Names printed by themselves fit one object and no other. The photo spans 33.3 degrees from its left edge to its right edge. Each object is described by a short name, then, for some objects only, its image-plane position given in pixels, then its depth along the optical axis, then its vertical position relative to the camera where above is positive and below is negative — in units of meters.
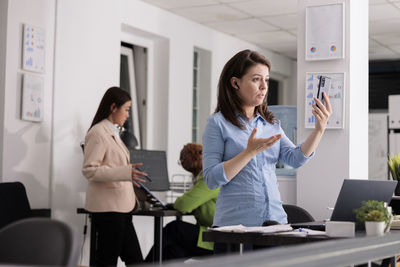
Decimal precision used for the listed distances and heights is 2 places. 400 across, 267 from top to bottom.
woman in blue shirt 2.48 +0.07
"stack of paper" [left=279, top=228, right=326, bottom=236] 2.20 -0.22
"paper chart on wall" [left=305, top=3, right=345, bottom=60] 4.42 +0.90
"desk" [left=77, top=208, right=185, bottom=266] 4.54 -0.40
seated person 4.29 -0.40
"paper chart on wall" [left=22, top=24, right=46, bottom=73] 4.91 +0.84
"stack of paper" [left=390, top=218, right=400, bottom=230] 2.59 -0.22
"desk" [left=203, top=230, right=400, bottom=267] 2.14 -0.23
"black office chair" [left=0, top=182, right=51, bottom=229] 4.46 -0.28
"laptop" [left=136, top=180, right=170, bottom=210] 4.48 -0.28
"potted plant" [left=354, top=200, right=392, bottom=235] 2.13 -0.16
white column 4.40 +0.25
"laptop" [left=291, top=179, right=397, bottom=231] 2.39 -0.10
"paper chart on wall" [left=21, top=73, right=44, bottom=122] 4.89 +0.48
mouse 2.47 -0.21
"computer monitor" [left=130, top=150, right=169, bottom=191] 5.14 -0.02
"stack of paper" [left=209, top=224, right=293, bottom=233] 2.23 -0.21
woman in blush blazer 4.23 -0.14
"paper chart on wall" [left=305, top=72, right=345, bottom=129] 4.40 +0.46
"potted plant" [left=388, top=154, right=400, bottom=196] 4.41 -0.01
